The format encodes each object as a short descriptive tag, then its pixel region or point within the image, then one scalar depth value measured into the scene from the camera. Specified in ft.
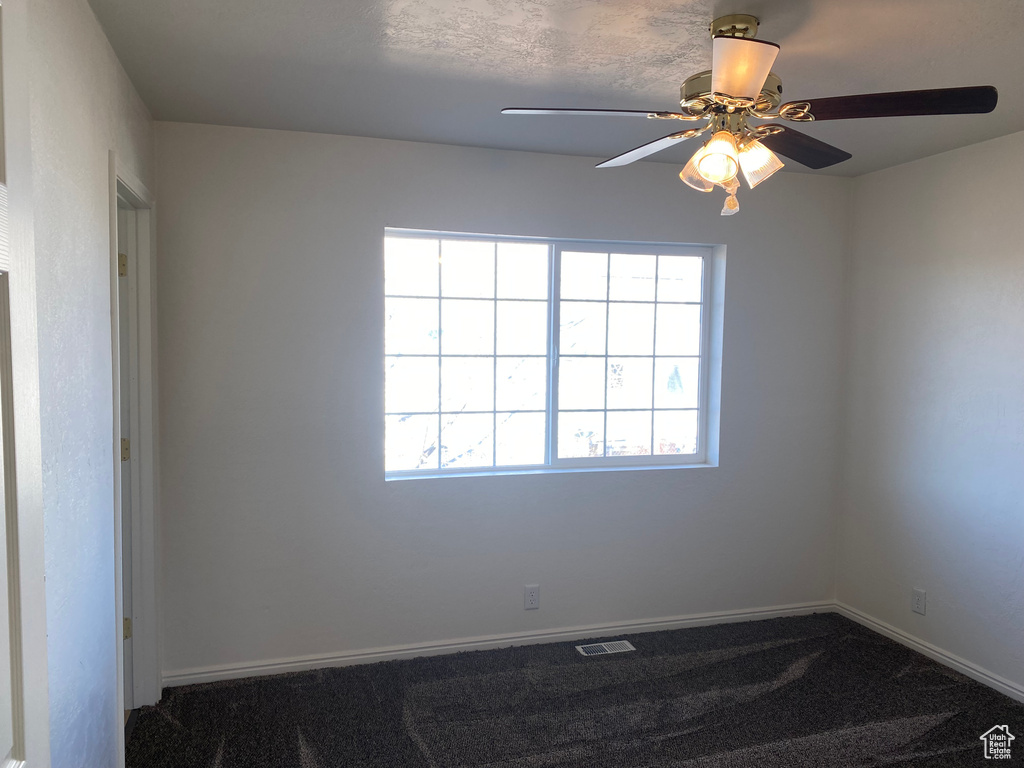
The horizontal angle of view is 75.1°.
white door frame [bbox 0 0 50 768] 2.70
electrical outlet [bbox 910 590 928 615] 10.87
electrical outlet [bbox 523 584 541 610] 10.98
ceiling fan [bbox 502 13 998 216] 4.97
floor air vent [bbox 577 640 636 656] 10.66
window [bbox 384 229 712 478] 10.73
